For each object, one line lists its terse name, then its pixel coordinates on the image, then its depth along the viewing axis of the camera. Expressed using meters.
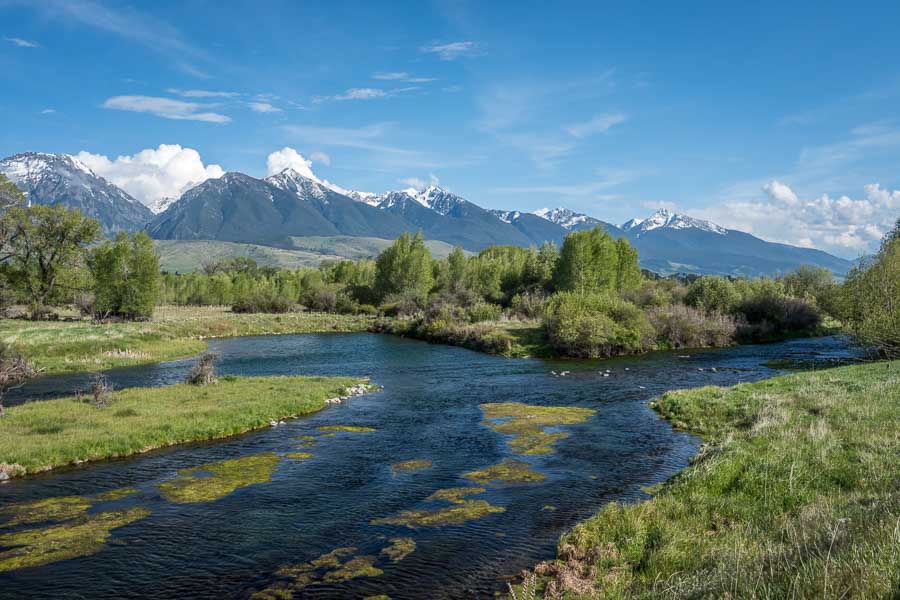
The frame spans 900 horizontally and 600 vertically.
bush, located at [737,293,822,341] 91.56
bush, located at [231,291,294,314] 141.00
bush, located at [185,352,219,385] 43.56
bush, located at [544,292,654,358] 69.94
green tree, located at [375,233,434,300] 130.06
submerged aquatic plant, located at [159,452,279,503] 22.51
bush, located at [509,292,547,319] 105.06
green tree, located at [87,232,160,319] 90.69
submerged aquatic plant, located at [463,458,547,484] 24.23
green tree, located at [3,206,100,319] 80.00
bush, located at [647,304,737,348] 79.38
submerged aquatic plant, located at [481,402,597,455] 29.88
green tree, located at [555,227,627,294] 108.25
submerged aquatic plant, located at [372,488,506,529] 19.67
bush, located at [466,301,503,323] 99.69
